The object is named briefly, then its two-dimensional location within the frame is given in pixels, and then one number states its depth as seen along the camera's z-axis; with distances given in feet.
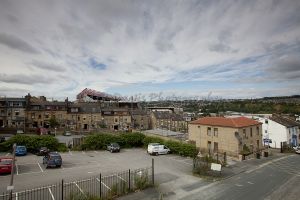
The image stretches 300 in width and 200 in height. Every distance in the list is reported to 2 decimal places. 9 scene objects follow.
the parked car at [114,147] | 132.87
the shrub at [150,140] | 137.98
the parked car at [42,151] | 119.37
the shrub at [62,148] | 131.44
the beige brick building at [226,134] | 125.39
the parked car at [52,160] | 92.56
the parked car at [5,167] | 81.94
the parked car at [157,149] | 125.70
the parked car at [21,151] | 116.88
